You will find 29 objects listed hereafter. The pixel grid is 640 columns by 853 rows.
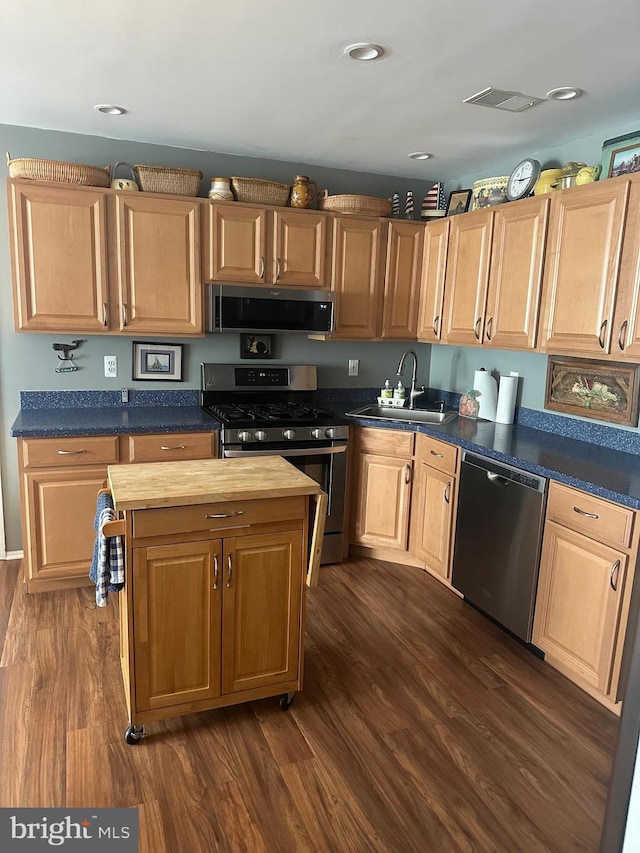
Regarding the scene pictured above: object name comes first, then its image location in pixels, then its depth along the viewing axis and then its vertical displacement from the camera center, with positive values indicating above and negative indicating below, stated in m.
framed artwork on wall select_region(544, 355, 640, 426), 2.98 -0.28
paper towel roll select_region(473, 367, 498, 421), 3.83 -0.39
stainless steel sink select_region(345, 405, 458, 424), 4.04 -0.58
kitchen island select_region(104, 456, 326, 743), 2.05 -0.92
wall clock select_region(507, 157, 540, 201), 3.31 +0.85
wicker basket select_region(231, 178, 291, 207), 3.62 +0.80
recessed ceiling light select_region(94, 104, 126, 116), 2.99 +1.04
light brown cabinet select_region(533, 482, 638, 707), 2.36 -1.03
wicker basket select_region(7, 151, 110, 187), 3.16 +0.76
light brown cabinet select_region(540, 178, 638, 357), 2.68 +0.31
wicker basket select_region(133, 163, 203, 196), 3.41 +0.79
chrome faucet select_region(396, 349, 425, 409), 4.18 -0.44
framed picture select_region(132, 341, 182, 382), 3.81 -0.26
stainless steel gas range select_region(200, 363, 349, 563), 3.53 -0.57
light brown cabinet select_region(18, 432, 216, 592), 3.16 -0.93
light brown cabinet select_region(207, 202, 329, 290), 3.59 +0.47
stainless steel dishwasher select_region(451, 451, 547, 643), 2.77 -1.00
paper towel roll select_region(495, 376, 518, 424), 3.66 -0.39
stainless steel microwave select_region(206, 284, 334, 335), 3.59 +0.09
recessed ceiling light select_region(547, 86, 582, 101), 2.56 +1.03
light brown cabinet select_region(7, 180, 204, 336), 3.22 +0.32
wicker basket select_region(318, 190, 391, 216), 3.85 +0.78
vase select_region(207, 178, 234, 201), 3.58 +0.78
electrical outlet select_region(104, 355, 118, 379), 3.75 -0.29
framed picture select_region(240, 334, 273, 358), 4.04 -0.15
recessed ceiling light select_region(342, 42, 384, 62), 2.22 +1.02
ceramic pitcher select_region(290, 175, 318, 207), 3.76 +0.82
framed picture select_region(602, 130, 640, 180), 2.72 +0.83
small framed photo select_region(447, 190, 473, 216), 3.93 +0.84
